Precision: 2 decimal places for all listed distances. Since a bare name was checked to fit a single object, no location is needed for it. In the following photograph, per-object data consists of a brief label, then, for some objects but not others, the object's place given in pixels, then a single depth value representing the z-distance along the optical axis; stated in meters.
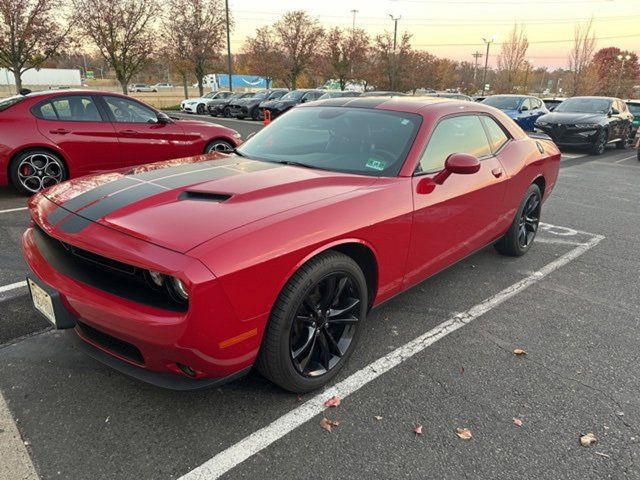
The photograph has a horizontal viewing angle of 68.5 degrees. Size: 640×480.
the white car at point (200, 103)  27.44
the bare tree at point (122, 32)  24.95
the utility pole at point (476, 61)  62.66
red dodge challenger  2.01
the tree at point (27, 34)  16.72
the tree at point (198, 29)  30.91
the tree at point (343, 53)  36.31
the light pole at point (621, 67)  48.12
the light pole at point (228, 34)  31.08
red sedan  6.05
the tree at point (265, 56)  37.03
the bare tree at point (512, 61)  41.16
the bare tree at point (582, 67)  39.47
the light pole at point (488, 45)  37.57
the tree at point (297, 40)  35.91
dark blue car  15.42
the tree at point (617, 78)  50.93
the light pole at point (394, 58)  35.41
